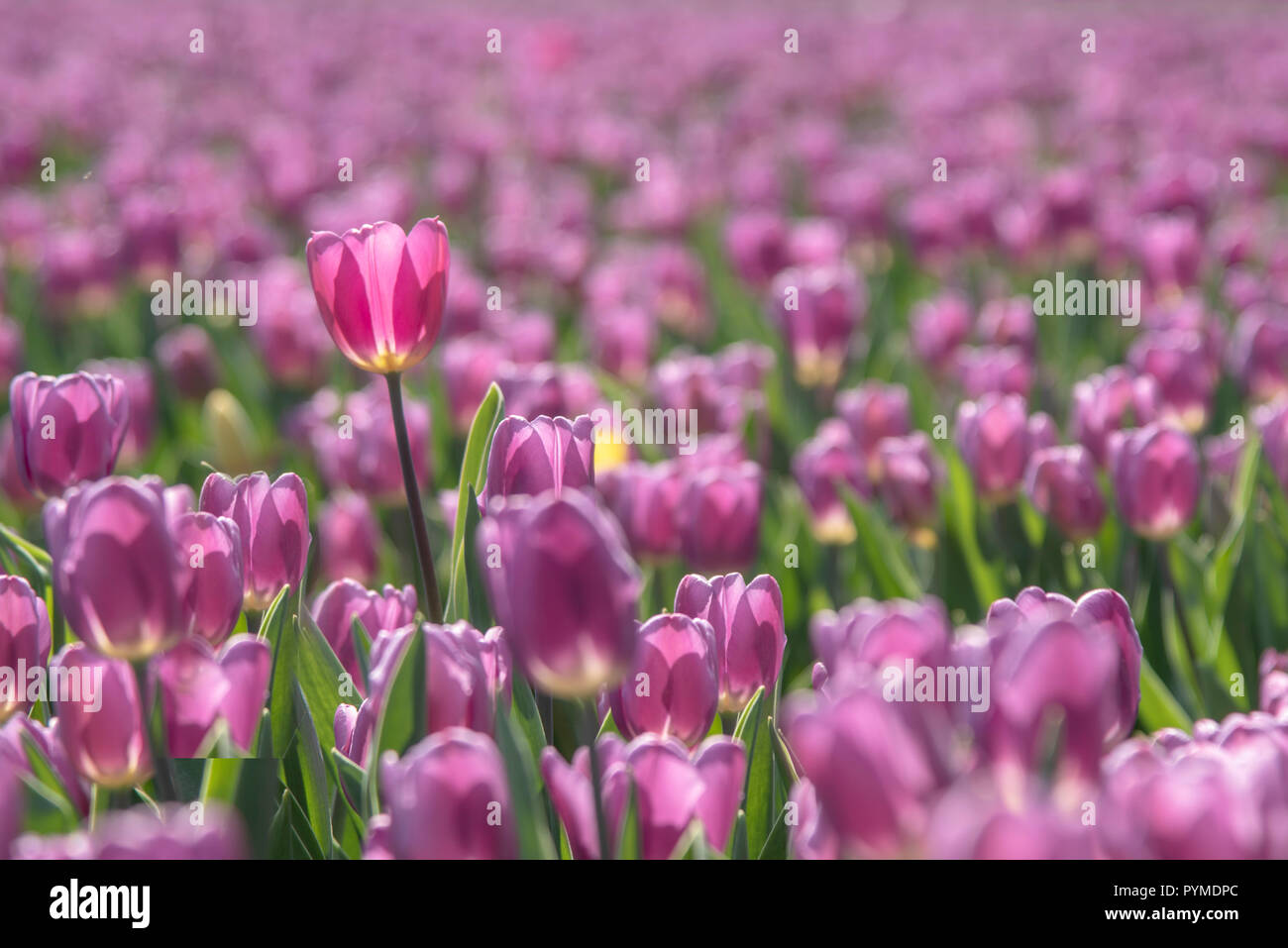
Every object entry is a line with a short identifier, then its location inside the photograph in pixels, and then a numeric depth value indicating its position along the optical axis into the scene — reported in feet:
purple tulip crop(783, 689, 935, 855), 2.35
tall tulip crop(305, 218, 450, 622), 4.24
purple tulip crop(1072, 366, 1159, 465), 6.48
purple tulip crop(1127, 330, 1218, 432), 7.13
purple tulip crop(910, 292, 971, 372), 9.76
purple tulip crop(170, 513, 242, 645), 3.70
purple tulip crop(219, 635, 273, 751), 3.43
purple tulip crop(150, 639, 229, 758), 3.46
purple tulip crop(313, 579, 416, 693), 4.21
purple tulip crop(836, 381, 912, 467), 7.64
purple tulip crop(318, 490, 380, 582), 6.55
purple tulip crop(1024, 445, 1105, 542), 5.98
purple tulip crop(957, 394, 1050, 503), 6.31
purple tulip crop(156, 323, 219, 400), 9.87
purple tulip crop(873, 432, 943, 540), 6.70
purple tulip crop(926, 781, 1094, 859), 2.12
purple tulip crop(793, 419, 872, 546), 6.95
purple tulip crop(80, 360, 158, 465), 8.11
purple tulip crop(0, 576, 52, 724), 3.83
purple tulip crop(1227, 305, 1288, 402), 7.95
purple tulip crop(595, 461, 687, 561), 5.78
